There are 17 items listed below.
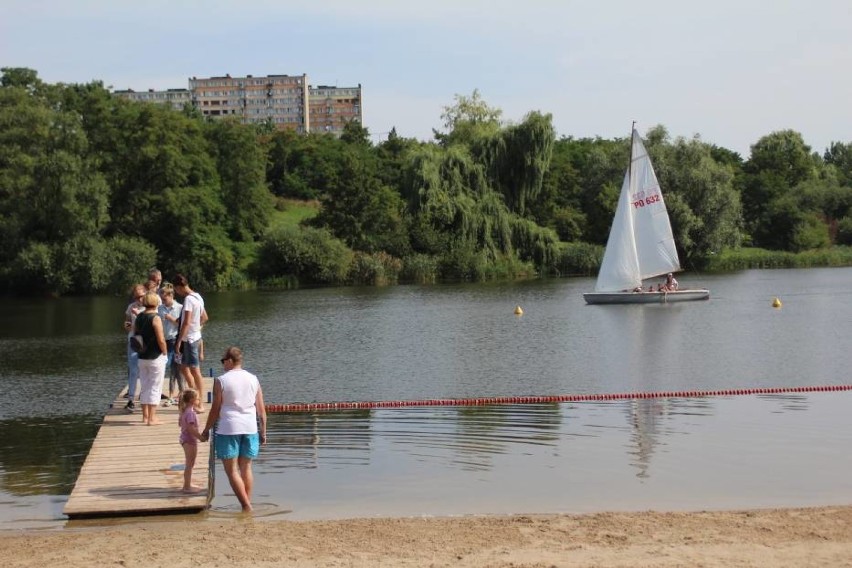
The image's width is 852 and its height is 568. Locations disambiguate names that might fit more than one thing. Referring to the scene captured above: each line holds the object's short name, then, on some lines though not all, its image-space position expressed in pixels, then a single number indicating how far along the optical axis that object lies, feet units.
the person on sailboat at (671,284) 157.69
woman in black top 48.21
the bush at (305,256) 223.30
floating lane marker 65.82
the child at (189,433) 39.45
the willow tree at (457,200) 218.59
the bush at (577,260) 233.35
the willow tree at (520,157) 222.07
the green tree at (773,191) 288.10
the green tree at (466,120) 271.28
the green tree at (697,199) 231.30
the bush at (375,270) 224.12
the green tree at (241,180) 246.27
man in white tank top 37.60
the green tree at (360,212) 237.25
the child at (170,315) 52.06
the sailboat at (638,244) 152.97
